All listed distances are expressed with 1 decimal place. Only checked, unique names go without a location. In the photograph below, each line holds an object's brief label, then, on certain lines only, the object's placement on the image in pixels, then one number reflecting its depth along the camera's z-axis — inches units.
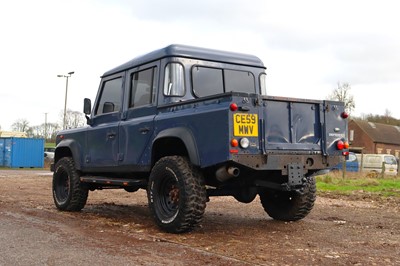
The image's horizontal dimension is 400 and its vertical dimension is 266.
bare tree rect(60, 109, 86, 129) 2579.7
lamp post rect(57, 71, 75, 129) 1800.7
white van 1231.5
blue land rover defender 240.2
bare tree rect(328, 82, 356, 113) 2449.6
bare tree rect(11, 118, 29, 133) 3410.4
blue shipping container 1471.5
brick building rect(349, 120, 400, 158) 2532.0
